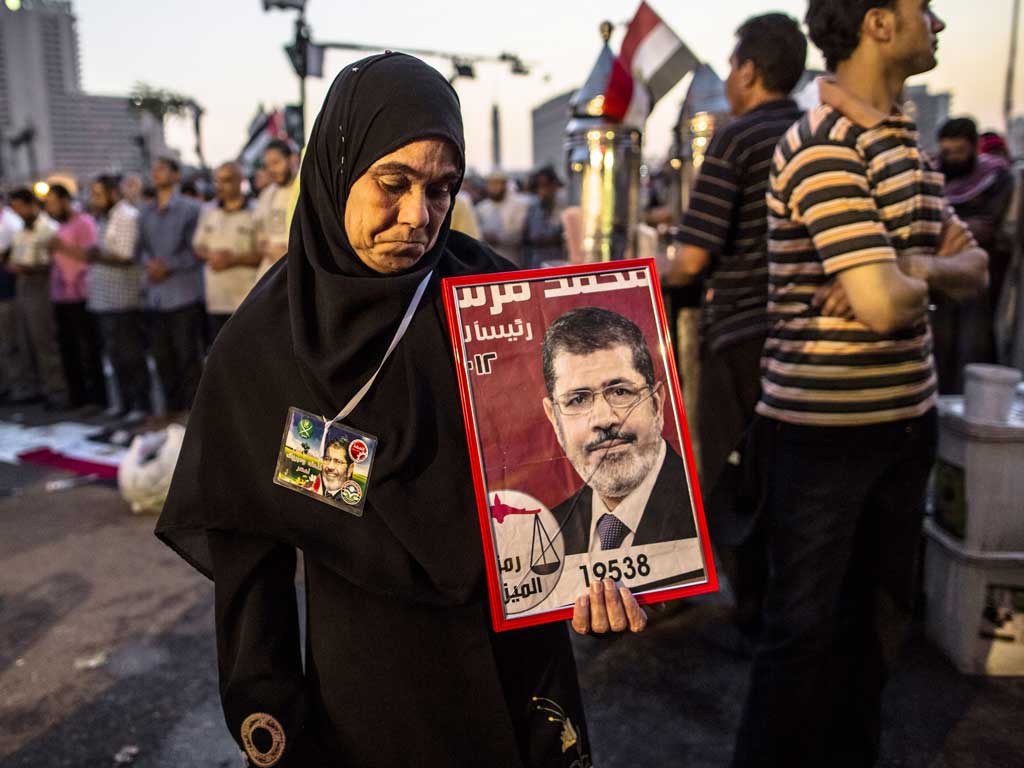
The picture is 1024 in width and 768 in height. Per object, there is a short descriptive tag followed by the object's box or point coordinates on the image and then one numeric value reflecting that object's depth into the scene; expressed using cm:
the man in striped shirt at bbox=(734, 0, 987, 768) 183
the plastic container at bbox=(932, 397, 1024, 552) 279
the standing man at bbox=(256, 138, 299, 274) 620
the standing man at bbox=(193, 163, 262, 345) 657
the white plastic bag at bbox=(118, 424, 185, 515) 496
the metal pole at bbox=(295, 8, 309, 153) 809
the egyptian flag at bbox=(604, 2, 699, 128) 426
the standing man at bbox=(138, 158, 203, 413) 702
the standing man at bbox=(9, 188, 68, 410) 803
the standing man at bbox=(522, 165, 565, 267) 952
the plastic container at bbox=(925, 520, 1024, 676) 287
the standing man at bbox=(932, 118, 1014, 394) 611
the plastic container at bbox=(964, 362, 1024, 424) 278
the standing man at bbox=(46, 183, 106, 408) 762
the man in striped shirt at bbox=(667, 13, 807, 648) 274
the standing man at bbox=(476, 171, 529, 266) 972
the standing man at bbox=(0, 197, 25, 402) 877
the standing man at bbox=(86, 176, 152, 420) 712
